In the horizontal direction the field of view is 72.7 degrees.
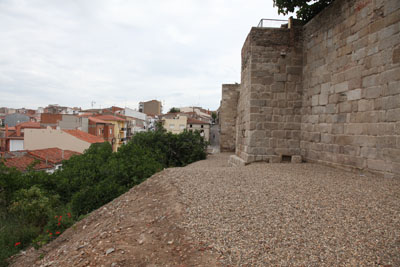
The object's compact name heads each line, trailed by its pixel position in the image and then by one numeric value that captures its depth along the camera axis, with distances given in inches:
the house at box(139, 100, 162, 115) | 2600.9
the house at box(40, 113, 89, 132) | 1302.9
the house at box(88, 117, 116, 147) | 1342.3
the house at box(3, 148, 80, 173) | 663.1
